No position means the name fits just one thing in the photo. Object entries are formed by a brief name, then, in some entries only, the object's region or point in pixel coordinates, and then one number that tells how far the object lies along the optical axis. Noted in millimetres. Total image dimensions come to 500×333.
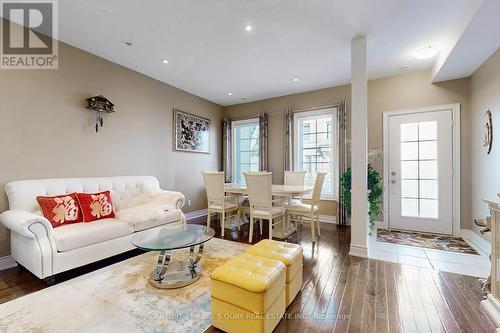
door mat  3248
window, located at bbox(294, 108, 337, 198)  4879
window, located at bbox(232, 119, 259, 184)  5887
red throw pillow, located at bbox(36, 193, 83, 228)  2582
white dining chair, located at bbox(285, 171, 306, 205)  4598
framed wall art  4871
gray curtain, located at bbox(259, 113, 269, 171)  5516
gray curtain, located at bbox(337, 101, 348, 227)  4609
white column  2951
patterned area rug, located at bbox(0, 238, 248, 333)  1647
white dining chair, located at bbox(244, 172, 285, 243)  3342
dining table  3443
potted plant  3580
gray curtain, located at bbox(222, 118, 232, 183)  6051
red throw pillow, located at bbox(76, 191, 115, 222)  2850
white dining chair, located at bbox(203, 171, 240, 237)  3879
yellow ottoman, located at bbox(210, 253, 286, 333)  1479
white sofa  2209
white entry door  3865
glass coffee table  2166
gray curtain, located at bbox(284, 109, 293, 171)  5184
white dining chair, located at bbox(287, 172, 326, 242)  3531
